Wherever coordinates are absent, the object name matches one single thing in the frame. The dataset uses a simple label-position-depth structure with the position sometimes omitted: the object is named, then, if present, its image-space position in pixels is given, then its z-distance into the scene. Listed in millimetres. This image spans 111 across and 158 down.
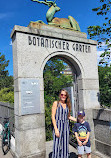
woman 2967
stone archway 3975
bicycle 5032
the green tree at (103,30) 6054
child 3395
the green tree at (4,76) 33250
